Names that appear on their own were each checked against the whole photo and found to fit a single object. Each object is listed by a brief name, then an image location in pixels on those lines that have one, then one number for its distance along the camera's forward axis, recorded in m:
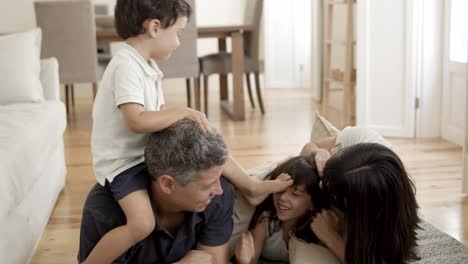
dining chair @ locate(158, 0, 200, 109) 5.25
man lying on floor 1.76
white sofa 2.22
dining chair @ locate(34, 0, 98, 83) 5.20
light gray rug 2.46
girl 1.96
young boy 1.86
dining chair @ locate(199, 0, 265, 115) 5.78
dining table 5.49
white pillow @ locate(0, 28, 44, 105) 3.42
